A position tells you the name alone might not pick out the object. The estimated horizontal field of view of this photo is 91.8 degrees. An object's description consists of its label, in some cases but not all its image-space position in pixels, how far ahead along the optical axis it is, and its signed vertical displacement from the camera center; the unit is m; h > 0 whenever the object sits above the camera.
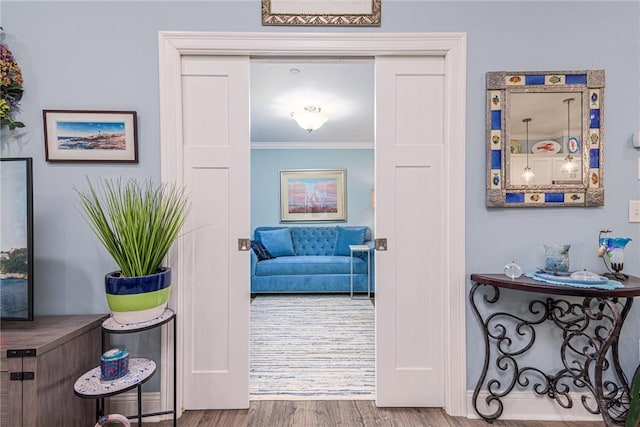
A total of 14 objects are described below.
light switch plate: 1.75 -0.01
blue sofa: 4.41 -0.90
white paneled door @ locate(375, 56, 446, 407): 1.81 -0.15
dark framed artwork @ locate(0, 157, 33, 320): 1.50 -0.14
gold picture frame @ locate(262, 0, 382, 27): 1.74 +1.12
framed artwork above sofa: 5.55 +0.32
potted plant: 1.36 -0.21
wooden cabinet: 1.24 -0.68
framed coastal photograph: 1.71 +0.42
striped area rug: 2.05 -1.19
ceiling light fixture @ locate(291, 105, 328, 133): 3.59 +1.10
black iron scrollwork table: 1.67 -0.78
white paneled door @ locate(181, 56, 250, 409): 1.80 -0.10
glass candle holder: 1.61 -0.25
